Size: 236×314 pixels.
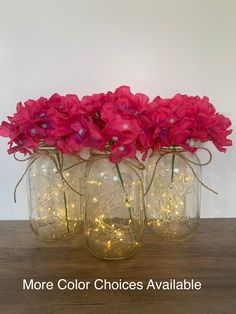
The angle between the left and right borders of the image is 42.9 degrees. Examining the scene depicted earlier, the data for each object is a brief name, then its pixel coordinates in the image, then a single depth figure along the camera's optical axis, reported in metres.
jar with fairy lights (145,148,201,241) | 0.86
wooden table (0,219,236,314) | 0.58
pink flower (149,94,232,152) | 0.70
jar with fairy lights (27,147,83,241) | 0.86
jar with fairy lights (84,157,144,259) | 0.77
